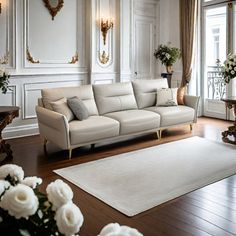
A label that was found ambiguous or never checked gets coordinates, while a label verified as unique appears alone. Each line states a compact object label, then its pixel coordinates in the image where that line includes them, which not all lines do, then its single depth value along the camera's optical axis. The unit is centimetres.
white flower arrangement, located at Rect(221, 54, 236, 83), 490
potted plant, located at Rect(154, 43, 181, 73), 683
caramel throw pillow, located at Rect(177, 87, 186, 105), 597
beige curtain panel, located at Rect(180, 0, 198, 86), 693
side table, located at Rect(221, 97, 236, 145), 489
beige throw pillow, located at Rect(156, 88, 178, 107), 565
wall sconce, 625
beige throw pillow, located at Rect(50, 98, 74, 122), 441
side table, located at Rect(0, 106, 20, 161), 412
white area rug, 304
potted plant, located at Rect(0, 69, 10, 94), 417
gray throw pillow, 450
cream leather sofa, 423
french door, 658
